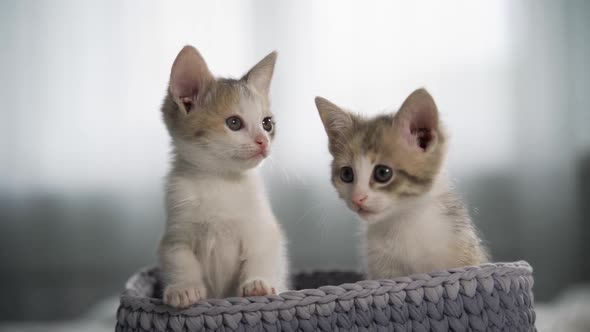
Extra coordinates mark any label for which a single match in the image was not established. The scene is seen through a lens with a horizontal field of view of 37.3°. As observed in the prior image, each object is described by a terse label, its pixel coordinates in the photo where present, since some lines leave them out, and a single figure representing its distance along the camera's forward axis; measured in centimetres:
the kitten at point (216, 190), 51
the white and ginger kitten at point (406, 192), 48
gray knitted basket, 45
